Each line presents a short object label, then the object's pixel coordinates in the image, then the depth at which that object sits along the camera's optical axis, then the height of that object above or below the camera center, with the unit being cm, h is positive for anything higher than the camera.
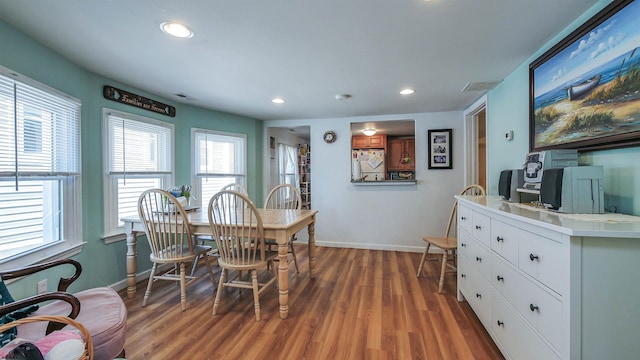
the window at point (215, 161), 372 +27
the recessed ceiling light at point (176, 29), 165 +95
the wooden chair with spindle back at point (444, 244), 264 -67
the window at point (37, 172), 175 +6
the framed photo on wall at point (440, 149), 391 +43
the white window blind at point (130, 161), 267 +21
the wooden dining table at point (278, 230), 221 -46
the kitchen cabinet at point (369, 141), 596 +83
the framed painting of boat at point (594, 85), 128 +52
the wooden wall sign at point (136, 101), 264 +85
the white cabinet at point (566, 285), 102 -45
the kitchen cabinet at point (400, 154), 611 +56
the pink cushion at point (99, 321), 124 -70
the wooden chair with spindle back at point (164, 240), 233 -54
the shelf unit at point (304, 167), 611 +27
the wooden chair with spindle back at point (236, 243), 215 -53
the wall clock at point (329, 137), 434 +68
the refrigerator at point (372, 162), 595 +37
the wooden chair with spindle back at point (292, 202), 313 -31
